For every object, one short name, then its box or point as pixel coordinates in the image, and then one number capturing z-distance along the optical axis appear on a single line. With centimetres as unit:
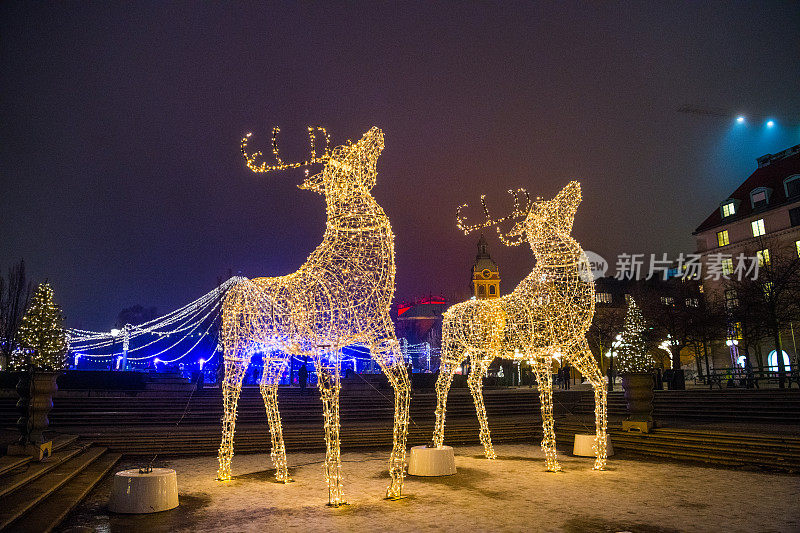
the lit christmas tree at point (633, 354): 1303
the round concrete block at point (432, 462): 903
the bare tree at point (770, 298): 2361
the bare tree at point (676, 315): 2742
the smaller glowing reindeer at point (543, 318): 914
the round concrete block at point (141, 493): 664
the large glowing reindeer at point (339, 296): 718
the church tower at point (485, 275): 5691
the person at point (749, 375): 2228
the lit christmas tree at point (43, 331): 1753
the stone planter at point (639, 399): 1171
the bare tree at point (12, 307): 3116
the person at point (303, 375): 2131
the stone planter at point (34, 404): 864
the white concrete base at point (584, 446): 1067
